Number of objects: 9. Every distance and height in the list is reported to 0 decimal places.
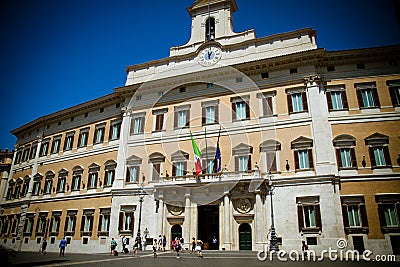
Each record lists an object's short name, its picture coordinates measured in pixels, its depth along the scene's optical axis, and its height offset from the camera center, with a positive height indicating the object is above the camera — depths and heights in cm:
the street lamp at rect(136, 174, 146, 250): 2264 +93
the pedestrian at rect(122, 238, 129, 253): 2125 -102
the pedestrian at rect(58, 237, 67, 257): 2033 -97
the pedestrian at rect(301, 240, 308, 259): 1756 -97
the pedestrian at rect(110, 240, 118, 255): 2108 -105
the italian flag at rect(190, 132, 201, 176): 2216 +527
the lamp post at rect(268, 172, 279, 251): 1870 -38
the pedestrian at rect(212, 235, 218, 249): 2097 -80
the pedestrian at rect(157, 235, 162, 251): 2157 -98
